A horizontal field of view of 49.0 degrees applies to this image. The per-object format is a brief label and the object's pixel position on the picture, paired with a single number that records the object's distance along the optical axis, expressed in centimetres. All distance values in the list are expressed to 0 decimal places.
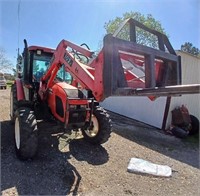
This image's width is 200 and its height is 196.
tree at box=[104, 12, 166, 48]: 2308
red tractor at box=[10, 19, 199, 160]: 248
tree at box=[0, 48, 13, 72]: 3600
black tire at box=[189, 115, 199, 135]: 816
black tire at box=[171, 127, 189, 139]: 741
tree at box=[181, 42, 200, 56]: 4472
